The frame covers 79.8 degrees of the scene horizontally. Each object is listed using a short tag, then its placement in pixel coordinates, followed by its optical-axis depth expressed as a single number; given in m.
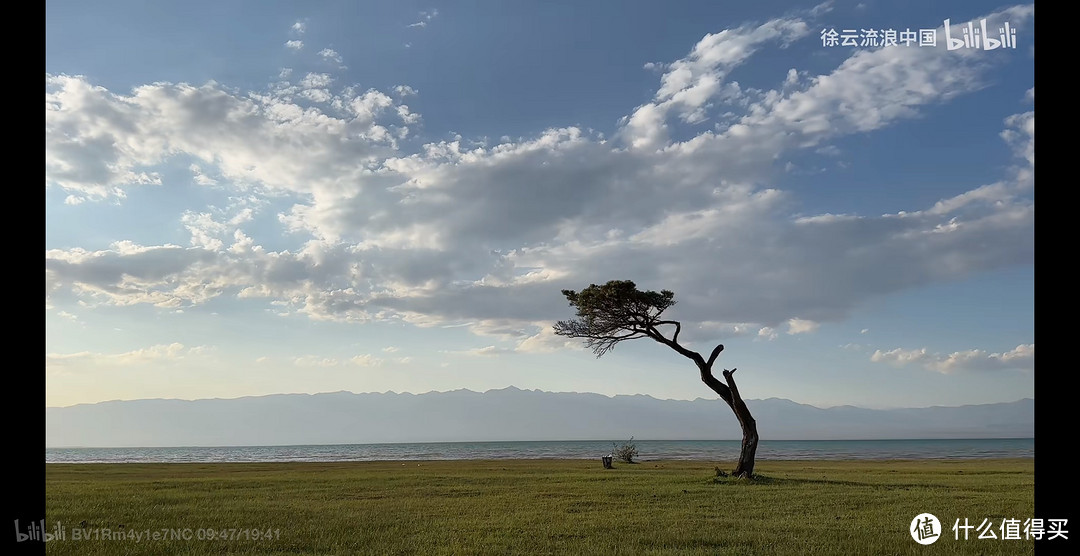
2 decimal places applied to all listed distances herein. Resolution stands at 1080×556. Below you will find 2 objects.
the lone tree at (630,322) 29.75
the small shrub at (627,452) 51.09
